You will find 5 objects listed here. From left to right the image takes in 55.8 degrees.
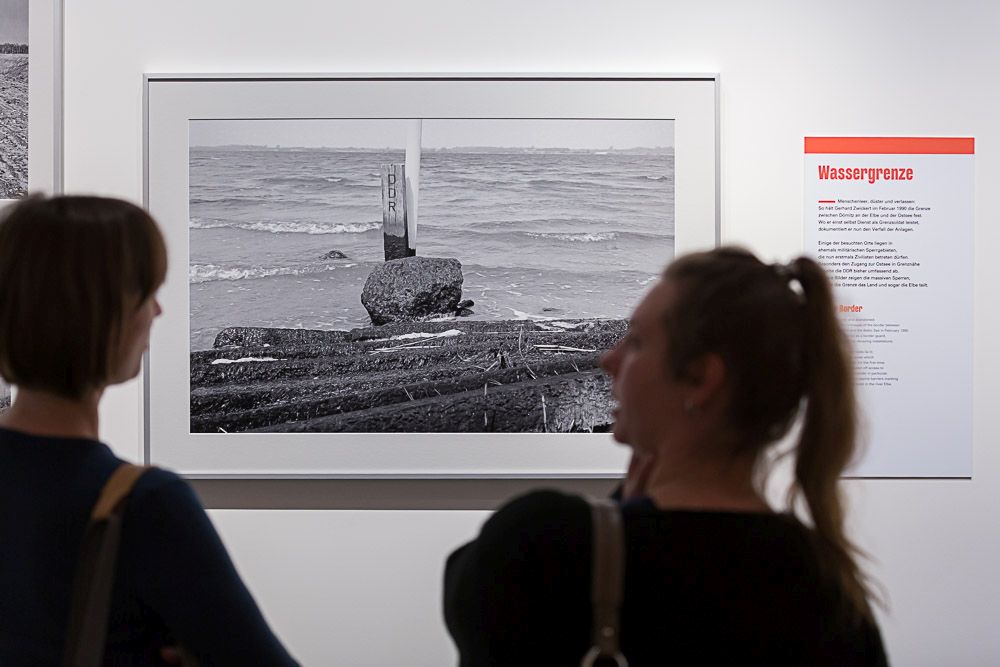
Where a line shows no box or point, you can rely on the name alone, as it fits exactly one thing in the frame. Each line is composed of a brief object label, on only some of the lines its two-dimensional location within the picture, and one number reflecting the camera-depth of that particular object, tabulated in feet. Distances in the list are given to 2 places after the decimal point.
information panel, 8.34
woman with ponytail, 2.99
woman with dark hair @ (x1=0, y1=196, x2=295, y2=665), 3.31
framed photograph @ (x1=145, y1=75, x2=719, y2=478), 8.24
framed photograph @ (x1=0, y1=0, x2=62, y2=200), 8.30
